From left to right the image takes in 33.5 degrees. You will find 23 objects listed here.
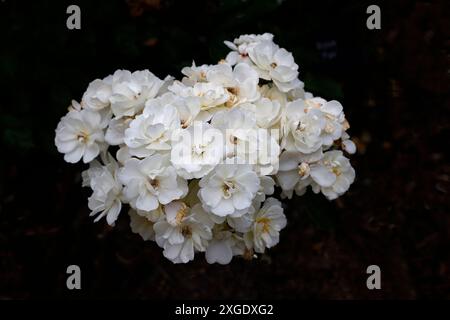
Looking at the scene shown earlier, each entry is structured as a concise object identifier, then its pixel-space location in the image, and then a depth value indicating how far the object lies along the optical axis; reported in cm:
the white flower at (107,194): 54
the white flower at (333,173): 56
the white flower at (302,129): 55
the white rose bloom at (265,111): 55
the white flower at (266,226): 56
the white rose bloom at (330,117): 56
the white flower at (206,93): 54
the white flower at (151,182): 51
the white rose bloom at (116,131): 56
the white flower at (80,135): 57
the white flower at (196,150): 51
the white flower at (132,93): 56
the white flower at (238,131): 52
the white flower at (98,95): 57
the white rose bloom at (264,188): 53
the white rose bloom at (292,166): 55
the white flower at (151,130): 52
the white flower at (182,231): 52
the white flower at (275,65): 57
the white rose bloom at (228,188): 51
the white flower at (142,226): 57
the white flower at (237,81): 56
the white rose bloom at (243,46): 60
